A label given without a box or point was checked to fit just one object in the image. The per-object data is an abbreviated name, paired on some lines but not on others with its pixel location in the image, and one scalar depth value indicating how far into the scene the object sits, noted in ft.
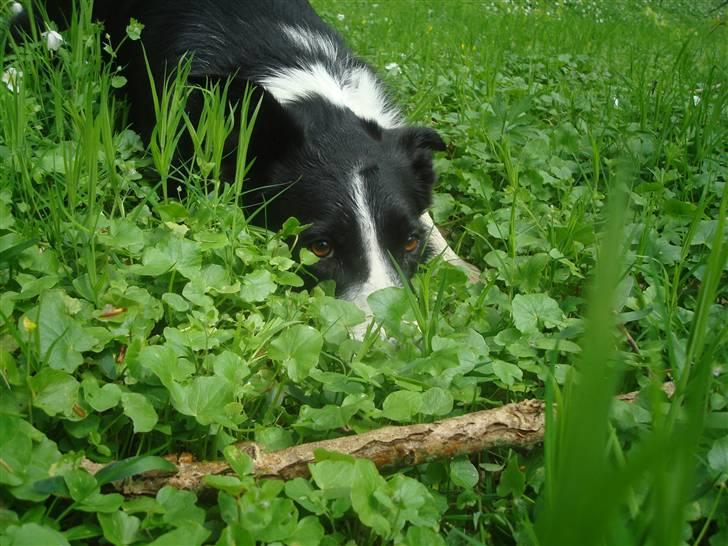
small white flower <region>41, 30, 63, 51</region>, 2.73
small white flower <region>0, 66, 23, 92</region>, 2.31
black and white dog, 2.38
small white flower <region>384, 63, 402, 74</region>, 4.24
